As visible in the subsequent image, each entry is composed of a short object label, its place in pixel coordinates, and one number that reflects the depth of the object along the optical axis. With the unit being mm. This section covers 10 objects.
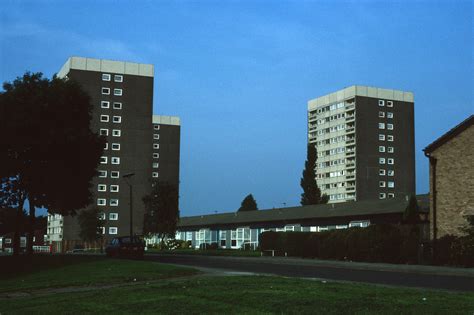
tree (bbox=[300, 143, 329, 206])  90456
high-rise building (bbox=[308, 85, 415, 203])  118562
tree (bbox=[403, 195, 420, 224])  42031
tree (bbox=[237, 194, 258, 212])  112688
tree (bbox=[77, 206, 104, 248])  75688
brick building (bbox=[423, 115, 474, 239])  35188
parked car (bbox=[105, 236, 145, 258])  41656
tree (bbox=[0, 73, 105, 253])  35312
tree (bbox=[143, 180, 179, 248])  65938
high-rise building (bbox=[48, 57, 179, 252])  104812
